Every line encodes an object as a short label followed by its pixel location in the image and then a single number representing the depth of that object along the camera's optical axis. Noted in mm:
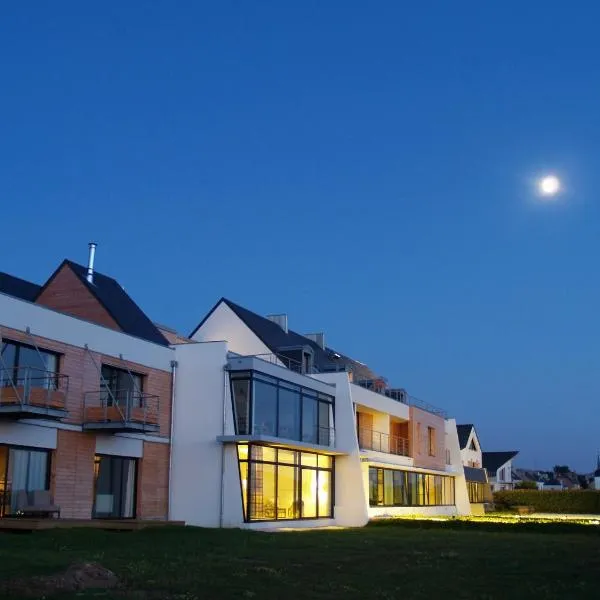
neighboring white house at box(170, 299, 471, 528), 25344
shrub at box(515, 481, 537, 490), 71225
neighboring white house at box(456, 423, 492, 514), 50594
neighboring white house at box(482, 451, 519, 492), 78000
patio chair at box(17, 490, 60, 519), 19391
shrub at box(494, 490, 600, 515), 53500
